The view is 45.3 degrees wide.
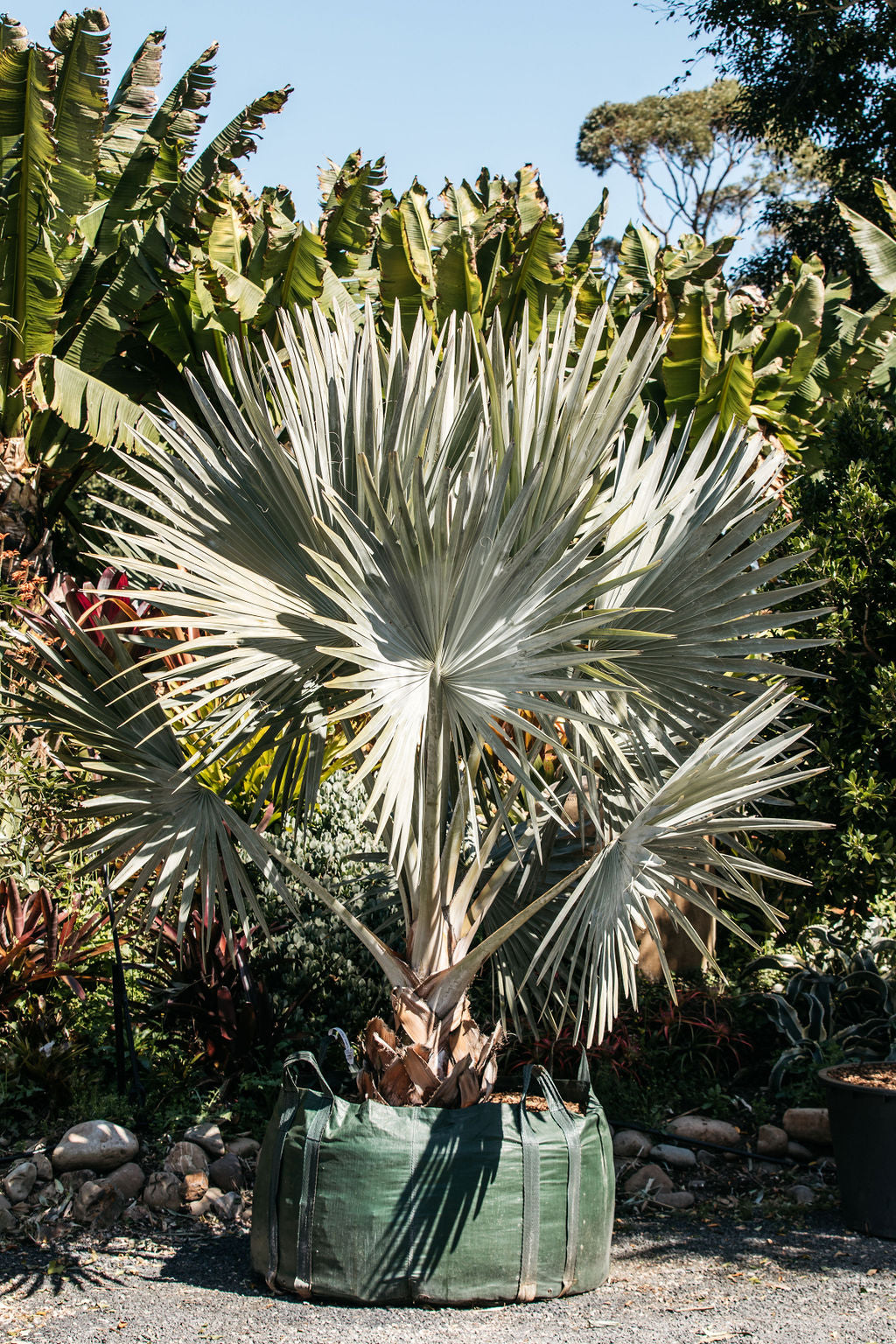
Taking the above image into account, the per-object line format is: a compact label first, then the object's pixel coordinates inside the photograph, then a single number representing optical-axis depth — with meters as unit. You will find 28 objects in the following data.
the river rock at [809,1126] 5.69
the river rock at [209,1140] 5.23
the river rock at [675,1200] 5.19
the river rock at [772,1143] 5.67
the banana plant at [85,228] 7.77
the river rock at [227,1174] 5.09
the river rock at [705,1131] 5.75
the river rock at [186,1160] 4.99
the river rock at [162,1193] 4.86
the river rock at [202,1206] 4.88
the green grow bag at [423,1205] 3.82
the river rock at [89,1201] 4.73
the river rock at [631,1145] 5.59
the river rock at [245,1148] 5.30
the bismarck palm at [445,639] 3.62
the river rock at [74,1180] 4.83
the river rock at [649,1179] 5.35
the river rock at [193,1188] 4.91
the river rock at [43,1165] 4.89
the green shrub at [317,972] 6.09
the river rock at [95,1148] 4.92
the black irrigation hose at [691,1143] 5.53
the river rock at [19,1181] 4.78
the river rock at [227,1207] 4.90
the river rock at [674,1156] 5.55
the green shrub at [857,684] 5.18
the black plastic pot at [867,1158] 4.65
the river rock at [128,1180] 4.86
